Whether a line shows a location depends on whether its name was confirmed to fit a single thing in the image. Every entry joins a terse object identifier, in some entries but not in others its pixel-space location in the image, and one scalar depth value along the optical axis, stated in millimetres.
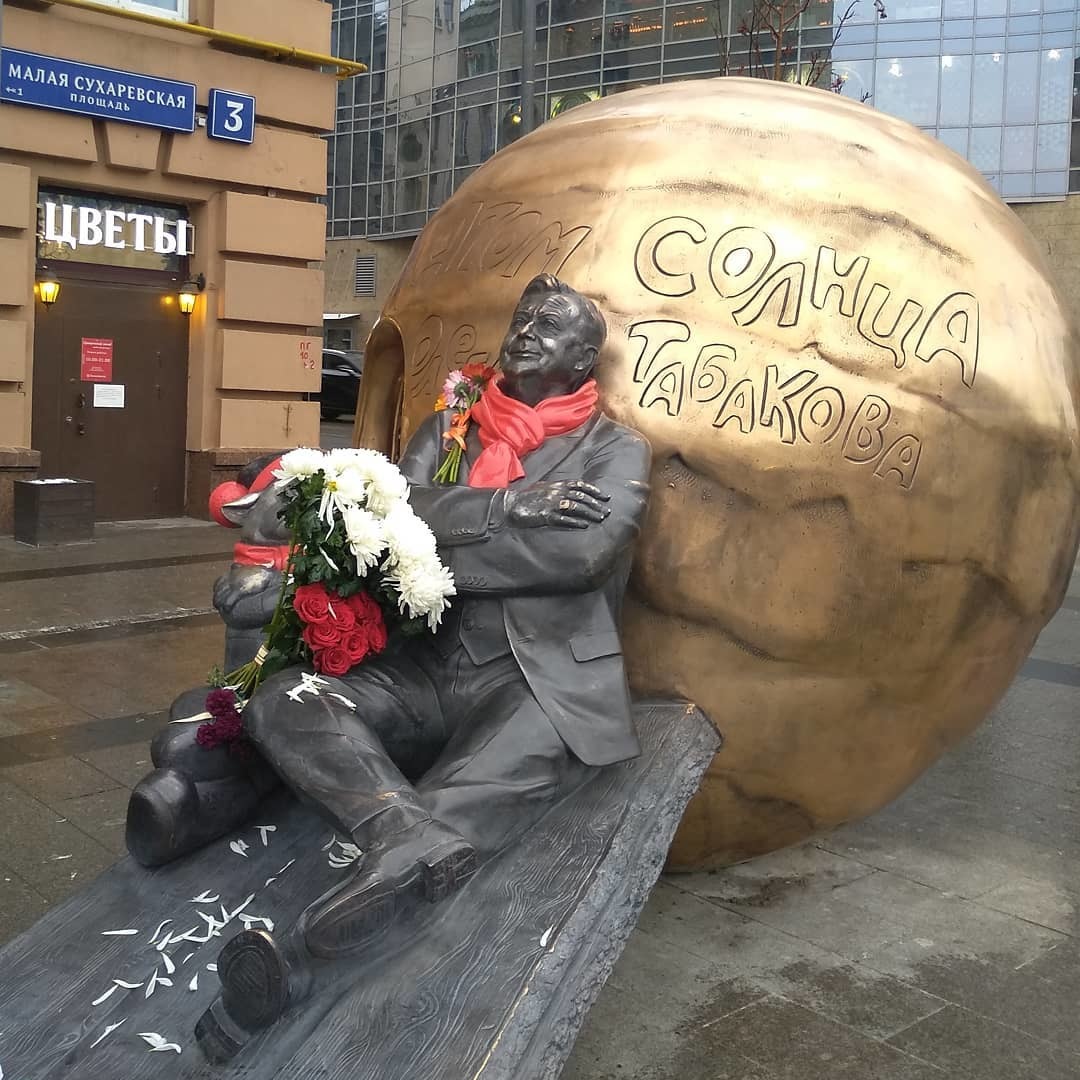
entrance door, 12930
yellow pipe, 11875
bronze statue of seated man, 3023
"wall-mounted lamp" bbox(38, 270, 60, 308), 12492
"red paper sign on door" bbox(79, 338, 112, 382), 13102
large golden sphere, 3447
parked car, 29078
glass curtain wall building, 29516
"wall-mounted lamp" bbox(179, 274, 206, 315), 13196
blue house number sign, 12711
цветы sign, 12438
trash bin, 11305
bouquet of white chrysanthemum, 3184
